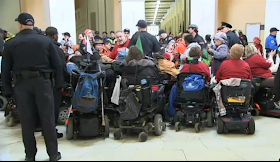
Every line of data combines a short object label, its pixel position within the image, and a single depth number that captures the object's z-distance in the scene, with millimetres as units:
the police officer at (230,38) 6807
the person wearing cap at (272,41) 11000
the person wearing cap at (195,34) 7199
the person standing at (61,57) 4754
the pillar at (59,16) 11172
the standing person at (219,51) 5732
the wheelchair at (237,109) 4688
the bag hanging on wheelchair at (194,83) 4867
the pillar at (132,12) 12023
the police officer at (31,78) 3434
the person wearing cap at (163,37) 9477
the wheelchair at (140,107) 4477
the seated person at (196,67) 5051
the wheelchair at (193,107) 4957
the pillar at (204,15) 10672
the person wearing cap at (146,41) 5965
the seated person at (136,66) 4715
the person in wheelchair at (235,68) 4895
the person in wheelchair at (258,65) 5816
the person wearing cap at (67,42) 9062
